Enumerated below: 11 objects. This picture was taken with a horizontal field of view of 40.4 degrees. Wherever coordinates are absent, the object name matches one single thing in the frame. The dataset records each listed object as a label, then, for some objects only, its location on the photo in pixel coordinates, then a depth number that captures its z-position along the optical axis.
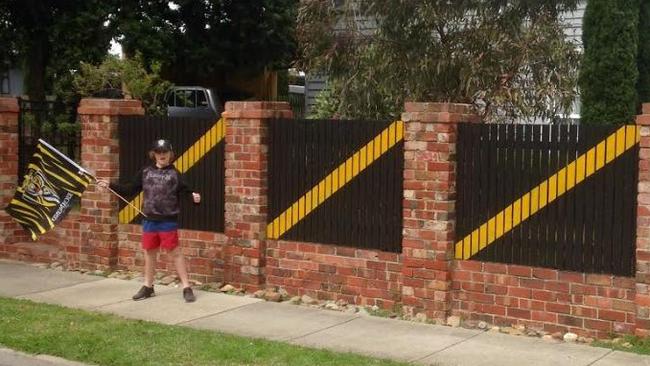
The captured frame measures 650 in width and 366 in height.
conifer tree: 12.43
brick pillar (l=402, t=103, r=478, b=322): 7.81
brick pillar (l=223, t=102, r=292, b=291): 9.01
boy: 8.72
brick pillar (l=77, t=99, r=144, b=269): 10.13
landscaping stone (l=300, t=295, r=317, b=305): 8.69
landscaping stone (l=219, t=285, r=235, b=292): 9.23
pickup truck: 23.86
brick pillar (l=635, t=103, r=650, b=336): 6.85
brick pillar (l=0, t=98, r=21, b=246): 11.10
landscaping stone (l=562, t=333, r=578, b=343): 7.21
